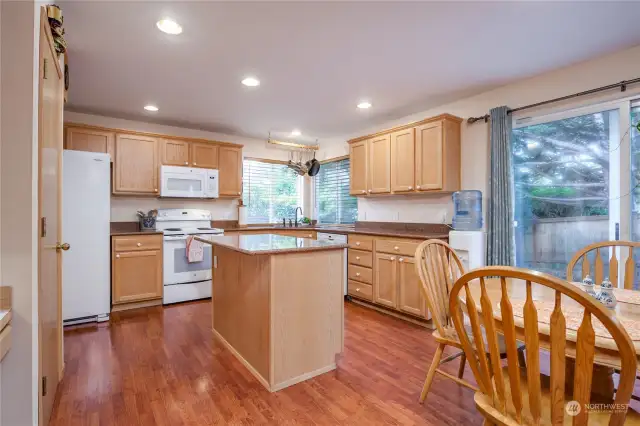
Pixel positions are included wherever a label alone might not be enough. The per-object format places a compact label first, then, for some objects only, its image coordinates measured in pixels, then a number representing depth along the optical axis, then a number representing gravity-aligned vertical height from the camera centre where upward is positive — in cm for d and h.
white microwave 432 +44
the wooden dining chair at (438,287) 178 -43
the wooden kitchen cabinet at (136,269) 368 -64
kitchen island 212 -65
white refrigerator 318 -22
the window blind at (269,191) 548 +40
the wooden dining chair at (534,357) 87 -44
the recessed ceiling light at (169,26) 218 +128
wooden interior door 143 -3
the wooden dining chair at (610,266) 189 -31
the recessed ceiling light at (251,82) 312 +129
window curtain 315 +20
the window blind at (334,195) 536 +32
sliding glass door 261 +27
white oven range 402 -58
